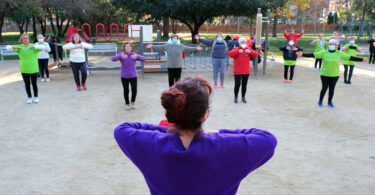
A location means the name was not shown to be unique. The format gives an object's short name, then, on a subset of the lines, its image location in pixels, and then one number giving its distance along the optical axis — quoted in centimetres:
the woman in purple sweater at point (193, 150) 149
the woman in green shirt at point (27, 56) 809
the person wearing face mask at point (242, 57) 841
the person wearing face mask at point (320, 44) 1286
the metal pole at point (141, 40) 1215
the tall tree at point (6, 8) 2041
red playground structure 1291
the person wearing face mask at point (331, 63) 795
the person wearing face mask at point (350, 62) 1097
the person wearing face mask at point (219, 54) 1006
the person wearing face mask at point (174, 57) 922
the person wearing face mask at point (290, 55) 1088
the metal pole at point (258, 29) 1237
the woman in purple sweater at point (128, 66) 771
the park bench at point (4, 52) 1719
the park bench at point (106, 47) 1738
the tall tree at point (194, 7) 2184
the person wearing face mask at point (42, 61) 1116
